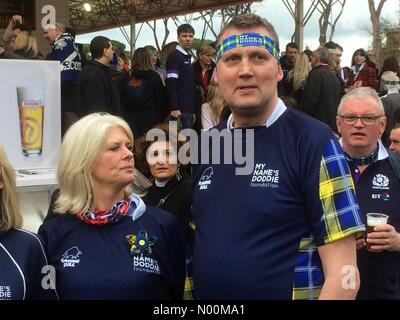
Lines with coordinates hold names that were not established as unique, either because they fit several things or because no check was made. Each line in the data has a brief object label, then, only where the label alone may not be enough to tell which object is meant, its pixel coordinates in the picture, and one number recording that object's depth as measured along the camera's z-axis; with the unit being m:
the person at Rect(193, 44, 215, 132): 6.92
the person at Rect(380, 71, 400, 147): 5.78
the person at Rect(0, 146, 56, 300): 1.97
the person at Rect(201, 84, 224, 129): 6.27
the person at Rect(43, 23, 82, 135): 5.11
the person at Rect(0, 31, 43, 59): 5.41
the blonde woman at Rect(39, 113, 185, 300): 2.04
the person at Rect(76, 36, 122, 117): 5.20
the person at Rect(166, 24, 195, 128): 6.32
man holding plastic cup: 2.38
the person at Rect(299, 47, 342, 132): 6.35
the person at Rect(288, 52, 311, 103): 6.68
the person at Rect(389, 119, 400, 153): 4.02
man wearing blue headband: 1.64
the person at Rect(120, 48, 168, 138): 6.20
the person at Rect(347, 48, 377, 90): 8.06
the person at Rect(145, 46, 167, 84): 6.51
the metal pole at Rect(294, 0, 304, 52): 12.89
